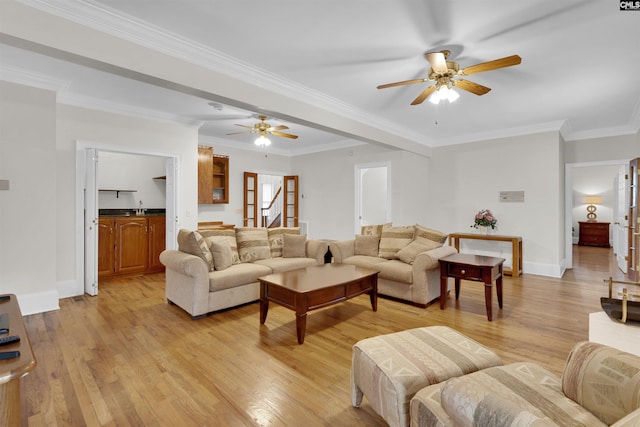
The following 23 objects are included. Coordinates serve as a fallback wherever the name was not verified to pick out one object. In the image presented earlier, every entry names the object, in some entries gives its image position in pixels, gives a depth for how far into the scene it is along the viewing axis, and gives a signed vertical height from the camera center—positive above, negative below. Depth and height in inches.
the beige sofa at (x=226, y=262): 134.7 -25.4
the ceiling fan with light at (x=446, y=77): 107.7 +51.4
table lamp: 365.4 +12.8
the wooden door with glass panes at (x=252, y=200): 292.7 +11.5
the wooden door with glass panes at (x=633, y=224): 182.9 -6.1
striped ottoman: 60.5 -31.6
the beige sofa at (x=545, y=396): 39.5 -26.7
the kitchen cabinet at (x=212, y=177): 237.5 +28.1
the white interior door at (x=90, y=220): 168.6 -4.6
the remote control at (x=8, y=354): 45.1 -20.8
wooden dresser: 358.0 -23.2
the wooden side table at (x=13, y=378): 42.1 -22.1
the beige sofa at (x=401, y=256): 148.3 -23.3
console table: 212.8 -23.4
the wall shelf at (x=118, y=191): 235.2 +15.4
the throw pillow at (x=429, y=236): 165.2 -12.4
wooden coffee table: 112.3 -29.5
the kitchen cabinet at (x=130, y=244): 201.2 -22.0
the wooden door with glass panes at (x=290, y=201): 322.7 +11.4
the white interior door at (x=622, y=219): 216.6 -3.4
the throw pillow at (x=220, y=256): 149.6 -21.0
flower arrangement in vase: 230.5 -4.9
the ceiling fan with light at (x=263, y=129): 199.5 +54.2
